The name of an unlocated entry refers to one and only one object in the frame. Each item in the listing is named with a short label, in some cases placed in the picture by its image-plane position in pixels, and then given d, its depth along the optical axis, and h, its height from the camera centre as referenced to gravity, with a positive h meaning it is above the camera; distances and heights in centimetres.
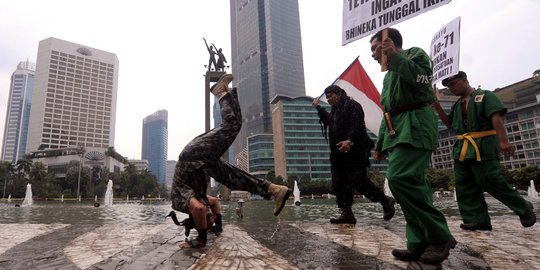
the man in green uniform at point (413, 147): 234 +27
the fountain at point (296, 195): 2930 -96
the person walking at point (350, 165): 467 +26
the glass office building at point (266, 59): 15438 +6351
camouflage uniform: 323 +22
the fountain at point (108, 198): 3212 -73
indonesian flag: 540 +161
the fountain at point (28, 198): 3268 -48
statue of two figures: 4578 +1814
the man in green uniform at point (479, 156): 357 +25
